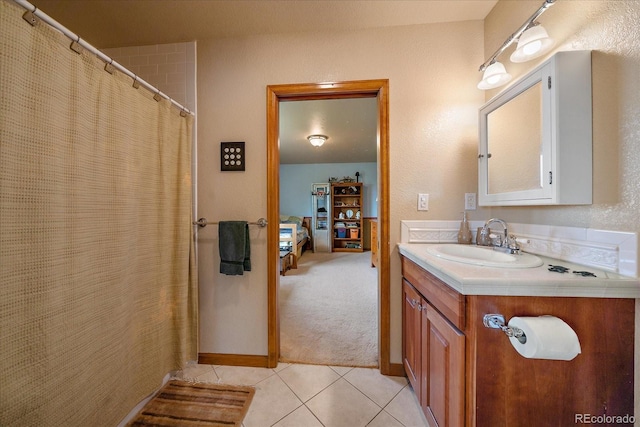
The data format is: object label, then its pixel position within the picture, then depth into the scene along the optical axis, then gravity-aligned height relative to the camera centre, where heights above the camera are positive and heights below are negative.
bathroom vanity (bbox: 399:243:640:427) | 0.70 -0.47
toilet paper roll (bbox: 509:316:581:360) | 0.60 -0.36
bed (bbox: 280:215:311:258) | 4.34 -0.49
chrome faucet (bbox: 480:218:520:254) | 1.09 -0.17
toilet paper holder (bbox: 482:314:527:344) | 0.66 -0.36
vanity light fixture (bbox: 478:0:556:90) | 0.98 +0.78
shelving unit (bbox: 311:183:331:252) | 5.90 -0.12
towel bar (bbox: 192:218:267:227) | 1.56 -0.07
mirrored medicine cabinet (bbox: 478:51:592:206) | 0.88 +0.34
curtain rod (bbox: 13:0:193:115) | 0.73 +0.69
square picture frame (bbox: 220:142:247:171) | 1.58 +0.40
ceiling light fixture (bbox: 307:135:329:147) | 3.78 +1.27
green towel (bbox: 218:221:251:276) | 1.51 -0.24
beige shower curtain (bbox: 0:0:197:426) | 0.73 -0.09
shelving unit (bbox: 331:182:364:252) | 5.91 -0.15
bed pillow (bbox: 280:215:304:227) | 5.66 -0.19
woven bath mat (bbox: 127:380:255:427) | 1.17 -1.11
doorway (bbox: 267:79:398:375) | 1.50 +0.17
